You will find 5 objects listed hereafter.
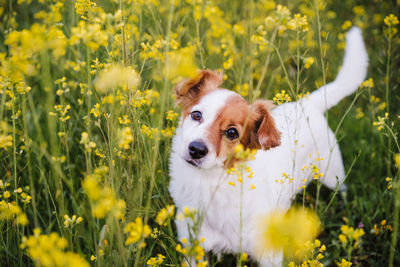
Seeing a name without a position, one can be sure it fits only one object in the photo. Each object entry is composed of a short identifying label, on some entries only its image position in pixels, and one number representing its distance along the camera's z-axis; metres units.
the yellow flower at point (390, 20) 1.24
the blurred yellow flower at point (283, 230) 0.91
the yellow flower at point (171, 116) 1.17
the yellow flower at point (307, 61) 1.01
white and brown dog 1.11
